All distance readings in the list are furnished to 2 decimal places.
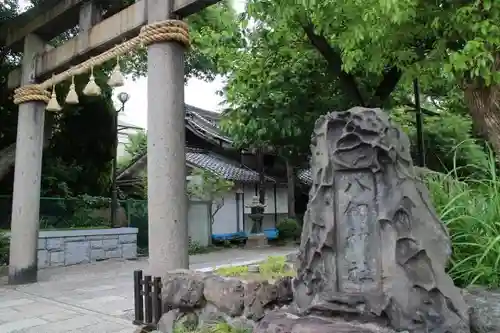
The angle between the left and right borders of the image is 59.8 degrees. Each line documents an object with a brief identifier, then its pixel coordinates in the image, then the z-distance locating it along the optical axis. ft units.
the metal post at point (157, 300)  13.39
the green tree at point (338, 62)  14.07
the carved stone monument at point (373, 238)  8.07
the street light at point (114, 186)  37.06
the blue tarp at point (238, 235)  50.53
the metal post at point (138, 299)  14.21
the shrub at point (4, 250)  31.26
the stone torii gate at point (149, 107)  15.47
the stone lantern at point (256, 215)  50.52
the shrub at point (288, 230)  54.60
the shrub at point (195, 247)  44.01
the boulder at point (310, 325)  7.99
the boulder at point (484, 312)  7.82
